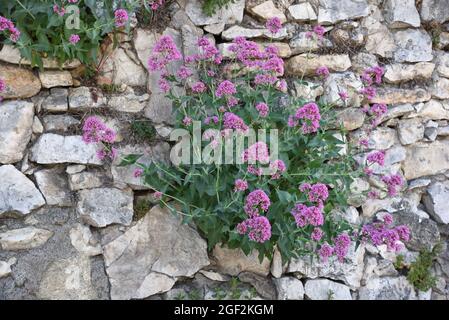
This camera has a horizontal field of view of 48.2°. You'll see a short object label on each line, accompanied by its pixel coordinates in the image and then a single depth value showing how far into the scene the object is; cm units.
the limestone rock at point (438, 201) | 349
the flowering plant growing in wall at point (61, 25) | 262
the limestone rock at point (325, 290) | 307
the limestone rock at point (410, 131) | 349
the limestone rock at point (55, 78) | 282
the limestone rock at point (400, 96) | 345
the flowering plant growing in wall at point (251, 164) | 251
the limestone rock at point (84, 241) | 279
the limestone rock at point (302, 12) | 333
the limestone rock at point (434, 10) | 358
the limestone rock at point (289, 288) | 300
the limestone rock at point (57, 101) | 283
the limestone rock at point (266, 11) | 325
